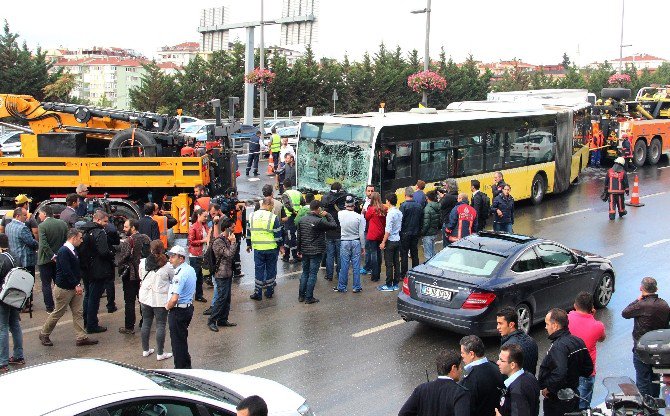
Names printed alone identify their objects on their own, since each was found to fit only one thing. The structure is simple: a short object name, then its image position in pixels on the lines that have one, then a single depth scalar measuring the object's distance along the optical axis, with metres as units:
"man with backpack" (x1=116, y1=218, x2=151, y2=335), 12.07
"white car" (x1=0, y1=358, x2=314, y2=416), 5.63
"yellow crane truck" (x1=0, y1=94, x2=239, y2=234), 17.91
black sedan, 10.81
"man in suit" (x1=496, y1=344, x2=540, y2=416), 6.65
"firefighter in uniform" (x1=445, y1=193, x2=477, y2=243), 14.87
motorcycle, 6.24
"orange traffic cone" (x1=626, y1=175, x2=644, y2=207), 22.52
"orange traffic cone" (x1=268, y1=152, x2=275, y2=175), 29.59
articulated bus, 17.75
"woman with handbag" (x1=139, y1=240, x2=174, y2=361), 10.62
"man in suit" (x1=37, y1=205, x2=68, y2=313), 12.70
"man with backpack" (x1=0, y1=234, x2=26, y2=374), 10.51
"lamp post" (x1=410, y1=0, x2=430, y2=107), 27.66
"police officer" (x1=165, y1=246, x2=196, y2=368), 9.99
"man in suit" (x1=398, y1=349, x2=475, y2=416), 6.26
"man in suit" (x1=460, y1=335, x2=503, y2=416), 6.75
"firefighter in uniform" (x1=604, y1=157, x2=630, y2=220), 20.30
